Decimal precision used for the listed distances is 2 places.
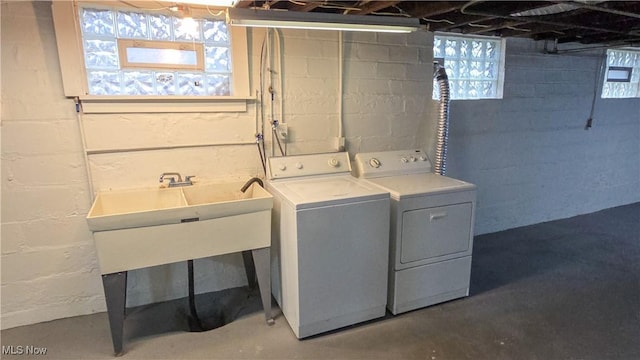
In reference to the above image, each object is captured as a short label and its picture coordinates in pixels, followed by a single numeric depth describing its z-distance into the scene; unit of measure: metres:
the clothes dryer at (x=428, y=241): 2.33
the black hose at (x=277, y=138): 2.67
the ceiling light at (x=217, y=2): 1.81
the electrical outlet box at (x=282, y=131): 2.68
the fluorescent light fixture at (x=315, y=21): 2.00
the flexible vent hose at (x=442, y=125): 3.03
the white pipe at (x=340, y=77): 2.72
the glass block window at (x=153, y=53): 2.20
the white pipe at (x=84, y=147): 2.19
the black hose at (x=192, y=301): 2.38
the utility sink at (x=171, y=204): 1.90
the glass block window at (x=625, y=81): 4.25
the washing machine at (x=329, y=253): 2.09
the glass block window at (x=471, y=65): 3.39
